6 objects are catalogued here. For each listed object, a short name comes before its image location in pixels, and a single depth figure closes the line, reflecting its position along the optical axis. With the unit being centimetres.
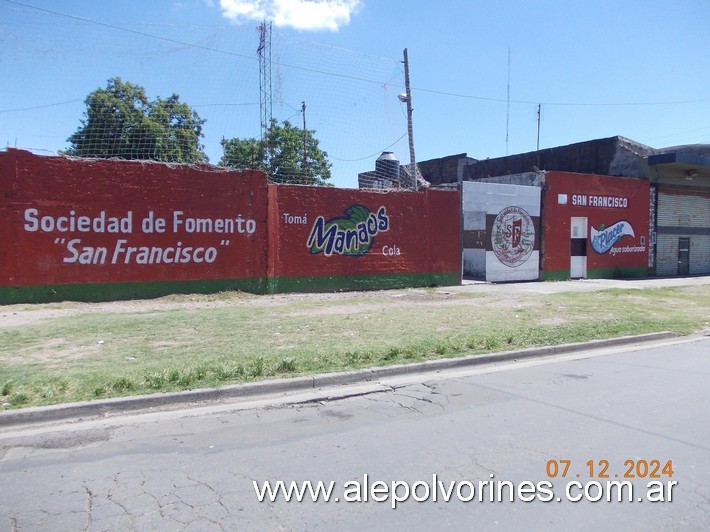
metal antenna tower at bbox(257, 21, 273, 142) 1817
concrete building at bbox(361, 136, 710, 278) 2289
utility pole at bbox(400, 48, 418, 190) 2108
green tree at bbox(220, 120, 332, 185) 3409
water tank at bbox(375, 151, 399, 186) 2231
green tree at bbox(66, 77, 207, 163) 1819
